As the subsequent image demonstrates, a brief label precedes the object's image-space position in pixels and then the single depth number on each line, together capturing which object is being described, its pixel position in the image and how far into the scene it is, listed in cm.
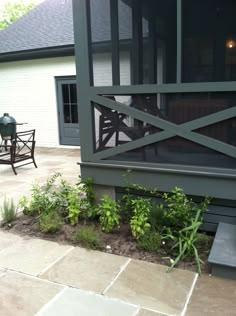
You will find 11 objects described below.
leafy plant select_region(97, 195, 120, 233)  302
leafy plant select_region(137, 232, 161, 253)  272
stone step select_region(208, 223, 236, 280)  231
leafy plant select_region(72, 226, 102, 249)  285
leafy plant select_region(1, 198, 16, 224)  346
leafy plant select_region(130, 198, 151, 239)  282
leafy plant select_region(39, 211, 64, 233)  312
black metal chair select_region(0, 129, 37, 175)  551
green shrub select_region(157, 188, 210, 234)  287
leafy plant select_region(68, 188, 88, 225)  321
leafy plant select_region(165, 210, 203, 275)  255
